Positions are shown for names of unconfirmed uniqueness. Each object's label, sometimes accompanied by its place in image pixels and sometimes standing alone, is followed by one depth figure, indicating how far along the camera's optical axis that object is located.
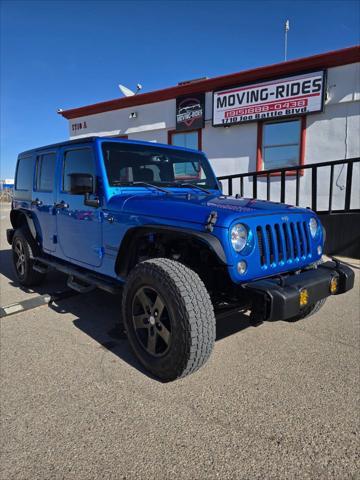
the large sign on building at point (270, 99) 8.52
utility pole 12.08
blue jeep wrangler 2.45
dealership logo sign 10.40
